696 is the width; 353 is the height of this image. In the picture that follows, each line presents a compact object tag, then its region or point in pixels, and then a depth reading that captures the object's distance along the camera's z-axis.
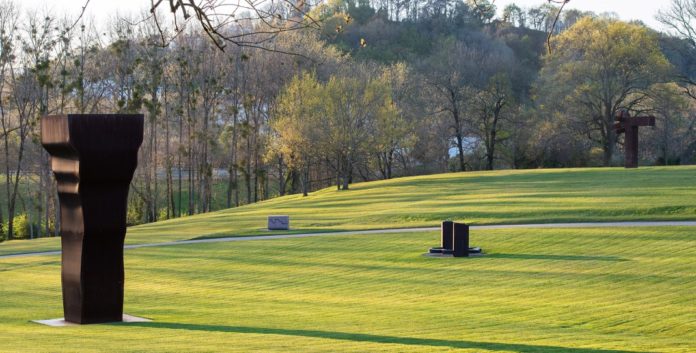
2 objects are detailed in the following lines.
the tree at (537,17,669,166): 66.75
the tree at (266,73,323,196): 61.88
